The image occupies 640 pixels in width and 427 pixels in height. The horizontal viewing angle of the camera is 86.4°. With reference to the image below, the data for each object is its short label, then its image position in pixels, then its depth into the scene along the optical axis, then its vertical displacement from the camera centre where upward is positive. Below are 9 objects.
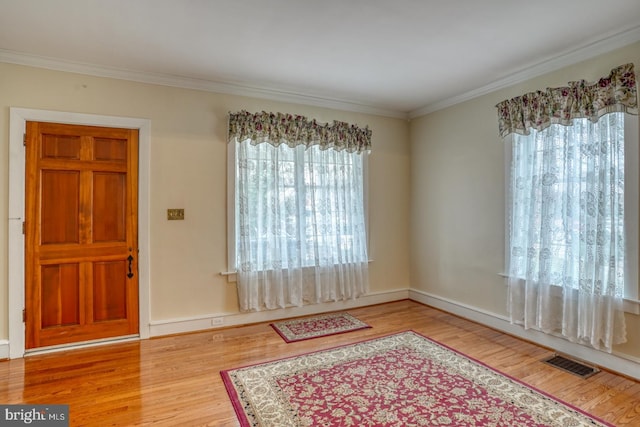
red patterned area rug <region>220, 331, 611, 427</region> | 2.15 -1.30
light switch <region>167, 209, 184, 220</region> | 3.59 -0.02
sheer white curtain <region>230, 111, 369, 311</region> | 3.87 -0.14
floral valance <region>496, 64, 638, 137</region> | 2.64 +0.97
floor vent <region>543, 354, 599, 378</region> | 2.76 -1.29
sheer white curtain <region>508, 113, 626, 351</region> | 2.72 -0.15
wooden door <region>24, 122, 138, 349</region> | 3.12 -0.21
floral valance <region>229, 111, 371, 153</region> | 3.79 +0.97
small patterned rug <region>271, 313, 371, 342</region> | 3.60 -1.29
